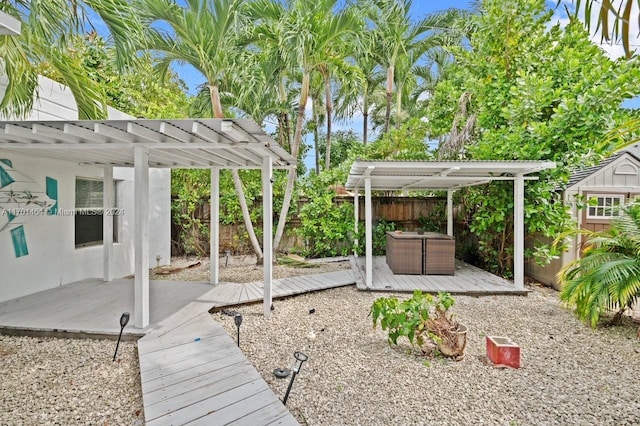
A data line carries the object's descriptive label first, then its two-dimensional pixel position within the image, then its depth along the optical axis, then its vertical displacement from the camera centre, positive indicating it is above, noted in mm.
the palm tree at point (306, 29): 6219 +3608
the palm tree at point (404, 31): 10047 +5956
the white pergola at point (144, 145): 3229 +825
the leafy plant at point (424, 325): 3318 -1145
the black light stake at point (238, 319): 3248 -1056
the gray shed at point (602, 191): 6238 +428
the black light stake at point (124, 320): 3173 -1036
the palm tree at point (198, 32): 5495 +3162
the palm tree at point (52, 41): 3357 +1925
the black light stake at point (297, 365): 2483 -1186
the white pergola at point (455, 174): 5184 +725
